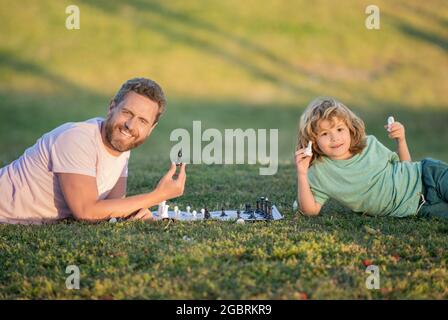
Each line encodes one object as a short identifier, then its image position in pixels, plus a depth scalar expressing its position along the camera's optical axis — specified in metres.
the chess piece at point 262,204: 7.08
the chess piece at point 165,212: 6.69
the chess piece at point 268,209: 6.88
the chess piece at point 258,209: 7.17
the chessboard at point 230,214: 6.76
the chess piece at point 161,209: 6.77
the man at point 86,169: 6.02
